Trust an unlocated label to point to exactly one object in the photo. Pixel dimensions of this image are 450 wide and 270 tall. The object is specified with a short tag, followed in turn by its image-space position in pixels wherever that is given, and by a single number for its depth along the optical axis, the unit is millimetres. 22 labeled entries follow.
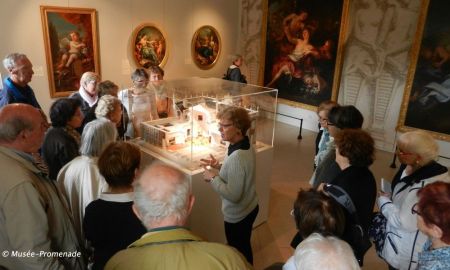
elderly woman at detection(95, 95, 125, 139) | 3029
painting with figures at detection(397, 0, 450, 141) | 6105
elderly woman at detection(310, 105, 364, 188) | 2596
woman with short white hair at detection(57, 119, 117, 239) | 2363
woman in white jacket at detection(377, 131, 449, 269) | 2232
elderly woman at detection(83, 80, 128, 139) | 4008
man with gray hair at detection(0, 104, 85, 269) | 1611
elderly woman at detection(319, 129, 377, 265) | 2146
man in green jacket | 1197
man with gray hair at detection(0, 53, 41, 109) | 3732
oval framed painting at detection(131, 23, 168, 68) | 7211
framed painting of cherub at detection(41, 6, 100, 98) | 5918
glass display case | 3496
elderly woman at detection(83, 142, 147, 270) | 1833
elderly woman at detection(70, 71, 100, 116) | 4145
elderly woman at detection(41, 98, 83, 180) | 2717
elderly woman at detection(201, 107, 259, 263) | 2627
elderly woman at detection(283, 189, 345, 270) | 1681
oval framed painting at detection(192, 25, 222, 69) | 8539
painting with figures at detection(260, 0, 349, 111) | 7766
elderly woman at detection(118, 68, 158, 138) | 3928
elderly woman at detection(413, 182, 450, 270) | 1593
